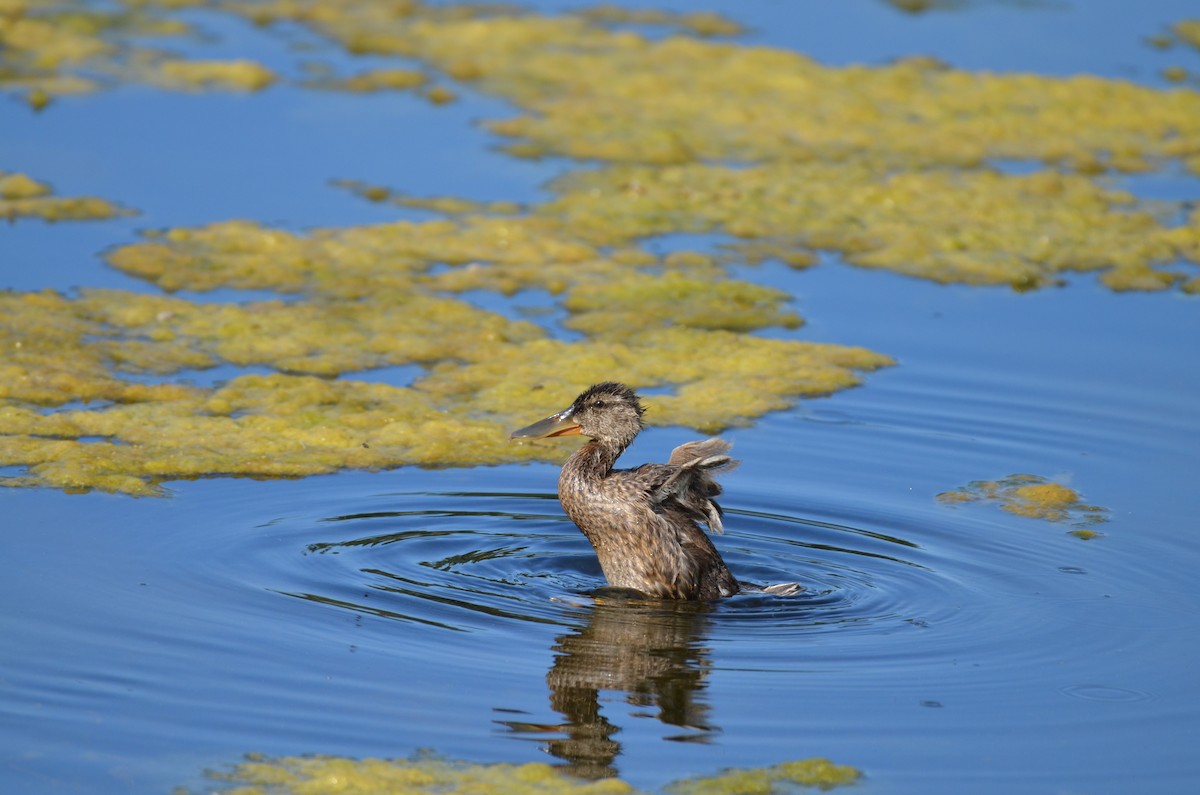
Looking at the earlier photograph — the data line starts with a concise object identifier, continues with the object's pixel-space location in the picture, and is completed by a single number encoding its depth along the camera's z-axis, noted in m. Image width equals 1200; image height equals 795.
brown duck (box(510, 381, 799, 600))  14.62
